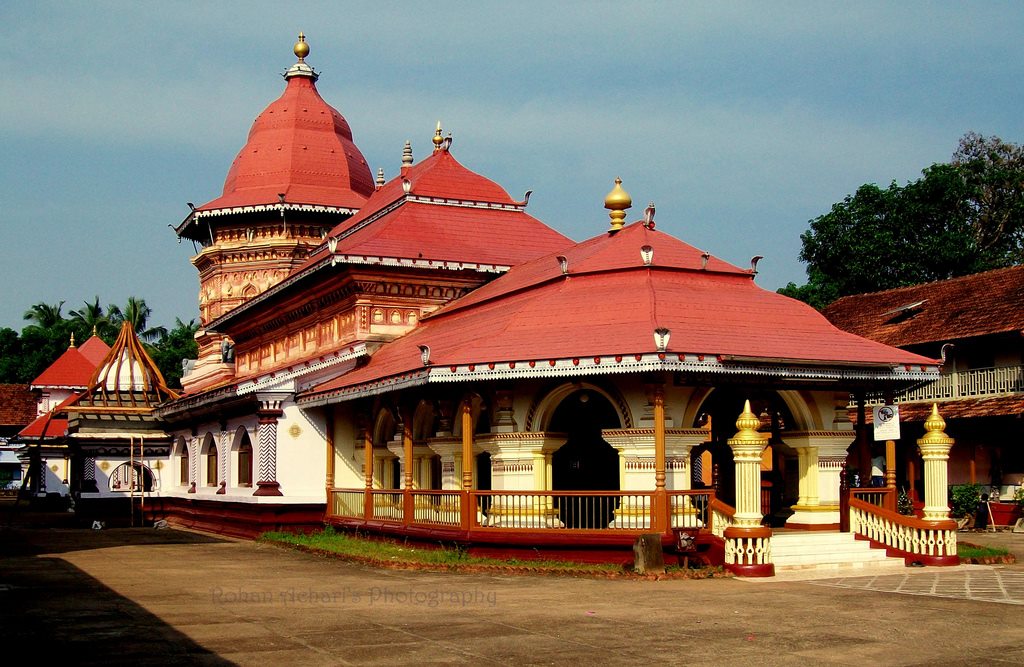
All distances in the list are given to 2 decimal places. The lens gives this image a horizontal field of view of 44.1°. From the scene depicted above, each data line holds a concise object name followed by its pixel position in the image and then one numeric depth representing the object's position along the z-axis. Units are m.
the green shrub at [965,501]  29.97
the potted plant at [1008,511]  29.52
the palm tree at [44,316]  86.69
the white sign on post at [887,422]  19.16
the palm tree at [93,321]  83.31
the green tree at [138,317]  84.69
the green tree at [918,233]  50.22
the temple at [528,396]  18.08
